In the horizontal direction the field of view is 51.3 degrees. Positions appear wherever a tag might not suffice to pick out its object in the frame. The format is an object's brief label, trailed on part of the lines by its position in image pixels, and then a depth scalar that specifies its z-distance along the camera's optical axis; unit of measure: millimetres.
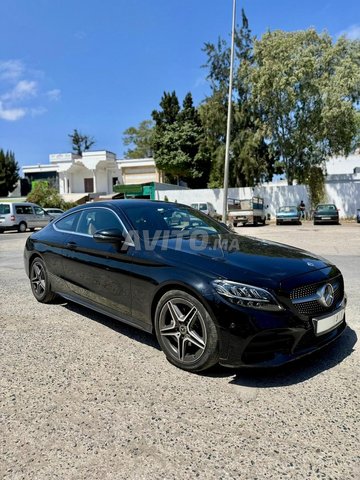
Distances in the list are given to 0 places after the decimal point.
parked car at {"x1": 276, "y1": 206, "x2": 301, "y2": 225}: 26781
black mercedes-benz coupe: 2803
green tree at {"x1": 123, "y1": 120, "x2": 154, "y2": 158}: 65500
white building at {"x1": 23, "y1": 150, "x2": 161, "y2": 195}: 44969
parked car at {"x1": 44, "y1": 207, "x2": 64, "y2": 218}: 30812
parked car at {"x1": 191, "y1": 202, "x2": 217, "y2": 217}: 29917
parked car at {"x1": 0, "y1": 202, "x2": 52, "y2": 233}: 21516
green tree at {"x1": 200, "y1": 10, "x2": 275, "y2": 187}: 32719
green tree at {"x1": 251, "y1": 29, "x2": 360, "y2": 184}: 28438
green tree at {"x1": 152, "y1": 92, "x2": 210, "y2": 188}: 39156
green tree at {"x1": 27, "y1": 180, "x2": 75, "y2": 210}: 39525
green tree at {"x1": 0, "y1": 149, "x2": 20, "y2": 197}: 51184
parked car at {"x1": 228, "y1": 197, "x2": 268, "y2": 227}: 25031
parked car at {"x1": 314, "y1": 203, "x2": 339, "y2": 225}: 26016
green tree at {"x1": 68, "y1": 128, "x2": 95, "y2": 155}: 80375
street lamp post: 20812
